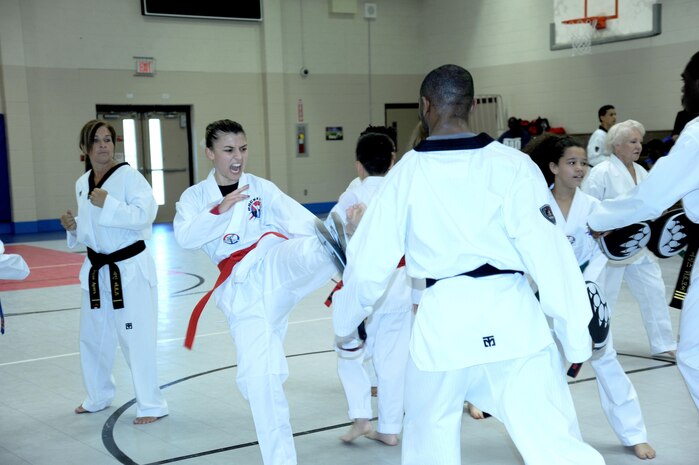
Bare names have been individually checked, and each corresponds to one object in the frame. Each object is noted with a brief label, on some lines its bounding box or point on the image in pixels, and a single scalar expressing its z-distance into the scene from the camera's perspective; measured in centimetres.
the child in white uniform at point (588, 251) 359
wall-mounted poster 1743
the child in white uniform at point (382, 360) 395
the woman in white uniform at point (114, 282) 443
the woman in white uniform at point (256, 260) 331
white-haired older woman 530
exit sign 1534
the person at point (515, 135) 1443
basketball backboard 1328
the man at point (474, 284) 227
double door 1560
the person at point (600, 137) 1040
